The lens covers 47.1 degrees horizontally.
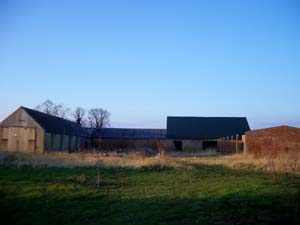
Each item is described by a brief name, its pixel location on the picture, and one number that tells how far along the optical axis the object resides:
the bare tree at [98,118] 81.75
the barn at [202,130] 51.72
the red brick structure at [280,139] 31.19
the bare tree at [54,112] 76.85
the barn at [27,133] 36.22
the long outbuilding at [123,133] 37.00
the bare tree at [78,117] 80.24
